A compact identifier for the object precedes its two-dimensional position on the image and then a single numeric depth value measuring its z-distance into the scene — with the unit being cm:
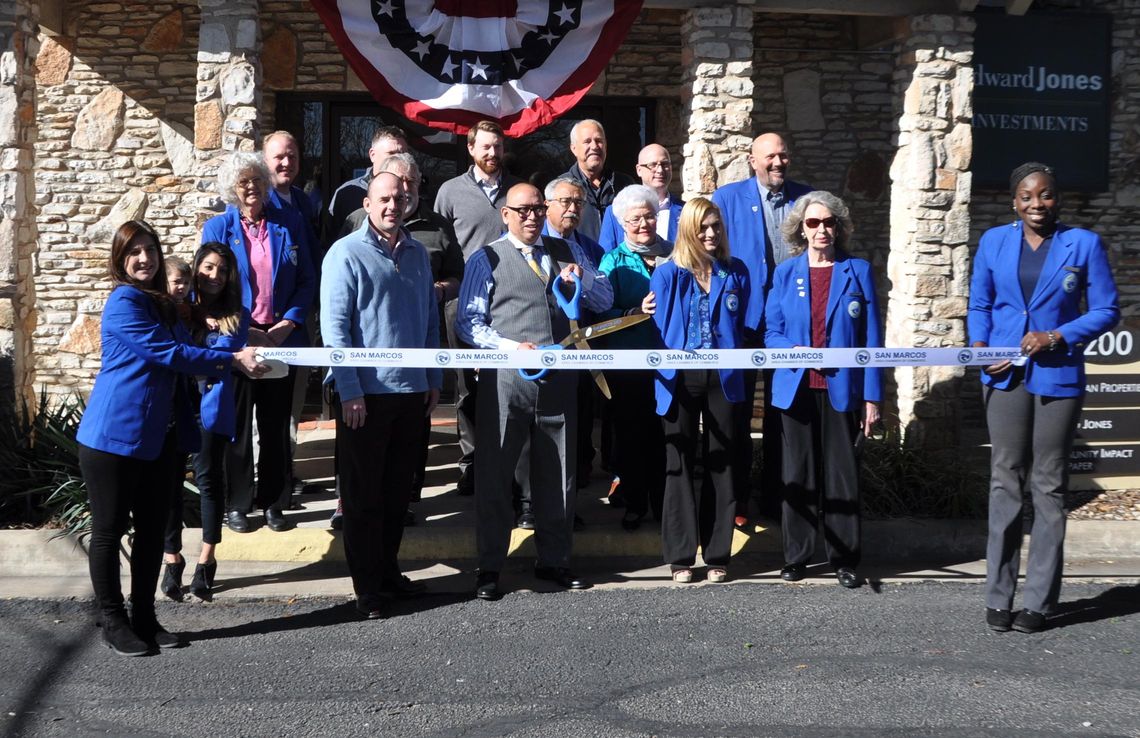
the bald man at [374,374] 571
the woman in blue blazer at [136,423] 515
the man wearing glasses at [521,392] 616
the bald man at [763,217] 714
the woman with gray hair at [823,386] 630
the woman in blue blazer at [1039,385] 561
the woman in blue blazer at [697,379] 632
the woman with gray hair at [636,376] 652
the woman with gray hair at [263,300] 661
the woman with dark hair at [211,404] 587
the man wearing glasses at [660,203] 712
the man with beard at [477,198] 721
